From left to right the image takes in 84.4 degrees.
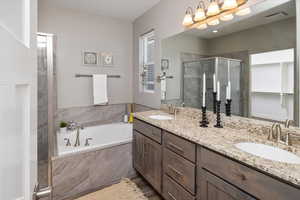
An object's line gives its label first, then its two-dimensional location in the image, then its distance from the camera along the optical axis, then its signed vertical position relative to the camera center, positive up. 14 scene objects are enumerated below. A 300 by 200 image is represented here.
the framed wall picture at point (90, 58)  3.03 +0.70
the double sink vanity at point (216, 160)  0.82 -0.42
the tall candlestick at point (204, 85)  1.82 +0.12
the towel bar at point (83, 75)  2.96 +0.38
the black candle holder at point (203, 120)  1.61 -0.25
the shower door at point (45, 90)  2.30 +0.08
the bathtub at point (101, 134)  2.59 -0.69
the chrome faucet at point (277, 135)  1.15 -0.29
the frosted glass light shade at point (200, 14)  1.84 +0.91
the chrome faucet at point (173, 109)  2.31 -0.20
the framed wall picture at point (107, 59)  3.21 +0.71
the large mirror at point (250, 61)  1.27 +0.33
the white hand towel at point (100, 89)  3.05 +0.13
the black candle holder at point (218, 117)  1.59 -0.21
